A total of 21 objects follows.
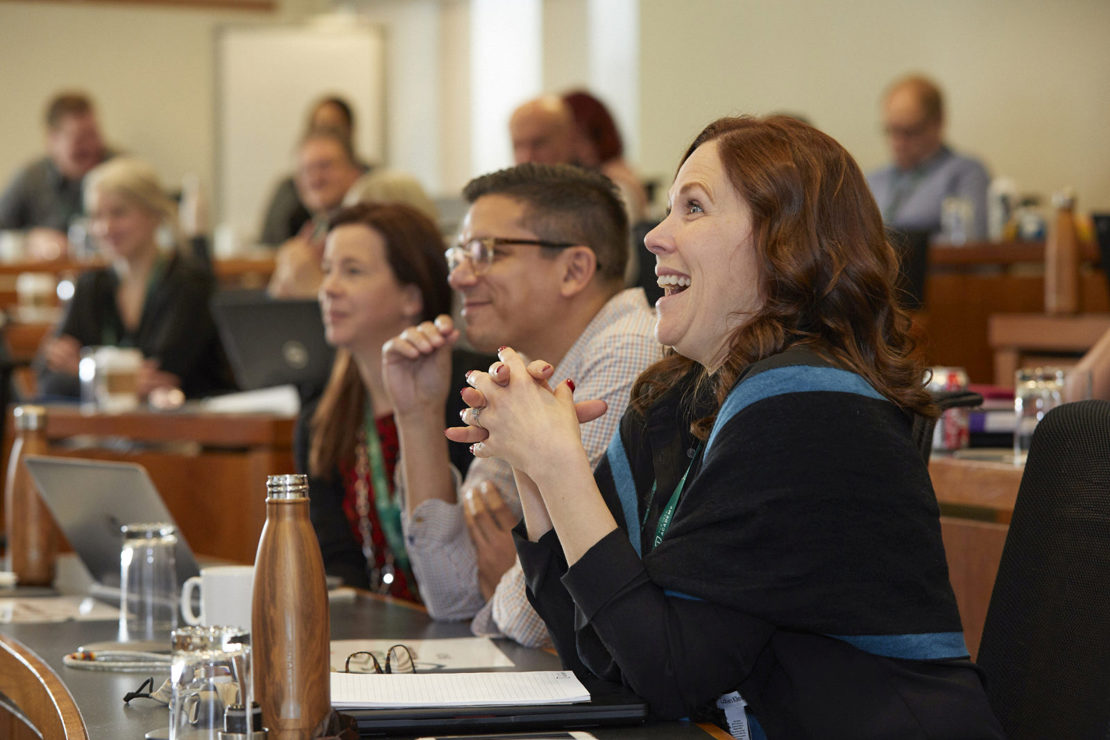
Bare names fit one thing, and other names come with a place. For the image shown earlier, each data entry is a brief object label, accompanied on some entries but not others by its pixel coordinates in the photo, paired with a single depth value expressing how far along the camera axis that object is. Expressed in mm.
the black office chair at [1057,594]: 2475
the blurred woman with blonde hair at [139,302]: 8484
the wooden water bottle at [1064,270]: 7223
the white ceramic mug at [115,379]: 7465
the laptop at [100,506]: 3535
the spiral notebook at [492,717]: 2303
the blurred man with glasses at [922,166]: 11062
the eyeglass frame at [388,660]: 2684
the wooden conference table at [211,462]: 6629
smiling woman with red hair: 2287
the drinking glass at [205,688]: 2244
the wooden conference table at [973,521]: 4094
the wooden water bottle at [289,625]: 2168
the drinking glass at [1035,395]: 4355
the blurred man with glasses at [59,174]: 14281
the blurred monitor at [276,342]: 6590
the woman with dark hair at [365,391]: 4523
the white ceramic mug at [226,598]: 3107
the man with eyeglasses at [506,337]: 3641
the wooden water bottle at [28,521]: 4133
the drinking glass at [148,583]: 3289
